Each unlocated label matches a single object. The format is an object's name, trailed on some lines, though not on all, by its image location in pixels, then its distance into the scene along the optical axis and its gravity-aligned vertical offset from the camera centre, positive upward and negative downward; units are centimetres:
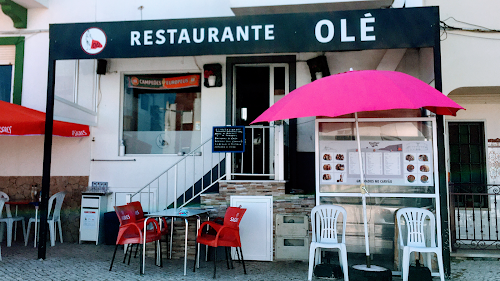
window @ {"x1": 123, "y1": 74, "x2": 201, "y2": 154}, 798 +118
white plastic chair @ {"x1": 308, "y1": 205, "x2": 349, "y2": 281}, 500 -74
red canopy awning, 630 +78
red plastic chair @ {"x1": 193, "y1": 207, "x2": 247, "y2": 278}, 517 -88
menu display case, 522 +1
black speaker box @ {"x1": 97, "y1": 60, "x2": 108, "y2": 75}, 796 +214
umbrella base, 448 -126
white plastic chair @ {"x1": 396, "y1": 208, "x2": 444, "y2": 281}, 467 -87
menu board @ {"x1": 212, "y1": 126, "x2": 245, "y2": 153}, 650 +51
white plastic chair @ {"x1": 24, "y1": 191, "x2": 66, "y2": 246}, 721 -96
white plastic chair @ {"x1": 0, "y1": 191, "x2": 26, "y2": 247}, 712 -101
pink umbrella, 386 +79
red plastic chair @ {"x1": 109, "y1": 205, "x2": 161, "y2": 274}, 525 -92
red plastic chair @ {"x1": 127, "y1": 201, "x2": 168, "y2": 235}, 587 -78
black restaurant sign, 523 +197
